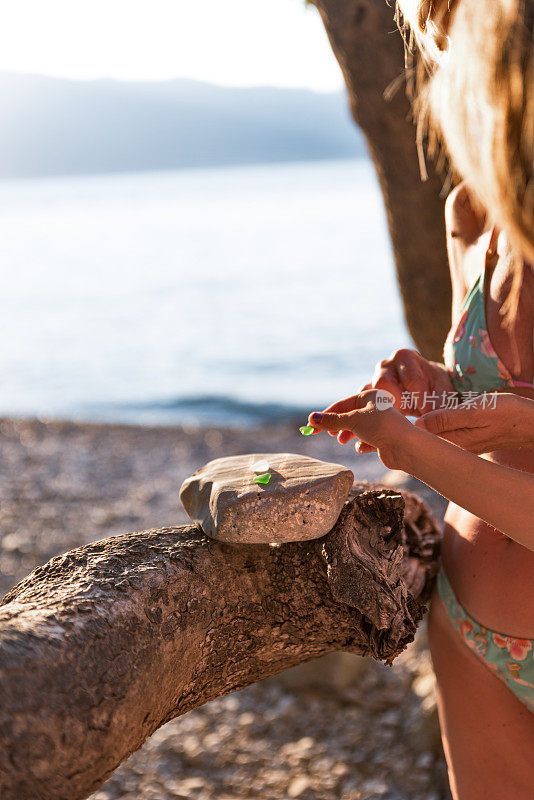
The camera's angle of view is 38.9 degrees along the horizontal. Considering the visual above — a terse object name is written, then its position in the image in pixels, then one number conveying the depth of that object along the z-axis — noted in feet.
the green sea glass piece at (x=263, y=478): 5.69
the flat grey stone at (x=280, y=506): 5.44
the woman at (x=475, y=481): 4.81
